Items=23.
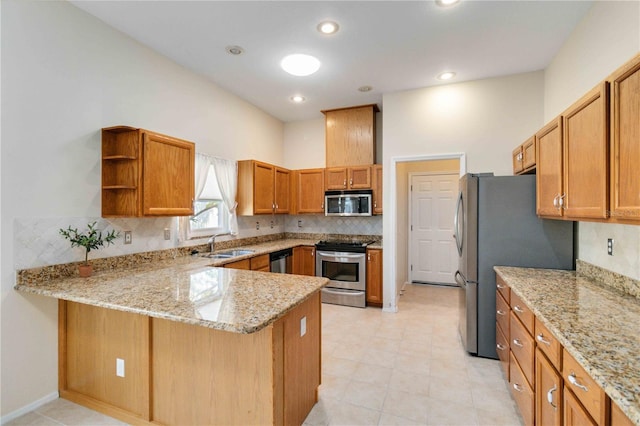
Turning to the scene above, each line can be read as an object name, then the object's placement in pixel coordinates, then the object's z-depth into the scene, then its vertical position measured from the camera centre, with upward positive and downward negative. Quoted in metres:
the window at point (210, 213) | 3.67 +0.00
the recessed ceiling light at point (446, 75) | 3.56 +1.68
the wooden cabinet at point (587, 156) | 1.53 +0.34
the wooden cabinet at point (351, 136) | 4.68 +1.25
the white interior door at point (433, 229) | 5.63 -0.29
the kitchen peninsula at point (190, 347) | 1.59 -0.83
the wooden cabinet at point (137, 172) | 2.52 +0.36
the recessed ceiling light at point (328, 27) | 2.60 +1.66
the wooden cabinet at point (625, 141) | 1.31 +0.34
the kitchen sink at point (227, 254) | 3.56 -0.51
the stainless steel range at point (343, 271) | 4.34 -0.87
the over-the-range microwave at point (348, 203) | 4.52 +0.16
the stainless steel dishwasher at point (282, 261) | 4.11 -0.70
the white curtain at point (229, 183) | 3.95 +0.41
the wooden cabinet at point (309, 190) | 4.93 +0.38
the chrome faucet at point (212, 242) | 3.70 -0.37
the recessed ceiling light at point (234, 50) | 2.97 +1.66
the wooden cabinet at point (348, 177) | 4.60 +0.57
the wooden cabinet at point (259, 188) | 4.19 +0.37
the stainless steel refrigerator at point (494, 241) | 2.62 -0.25
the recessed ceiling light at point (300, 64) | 3.01 +1.55
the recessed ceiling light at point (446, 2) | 2.32 +1.66
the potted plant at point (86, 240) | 2.26 -0.21
